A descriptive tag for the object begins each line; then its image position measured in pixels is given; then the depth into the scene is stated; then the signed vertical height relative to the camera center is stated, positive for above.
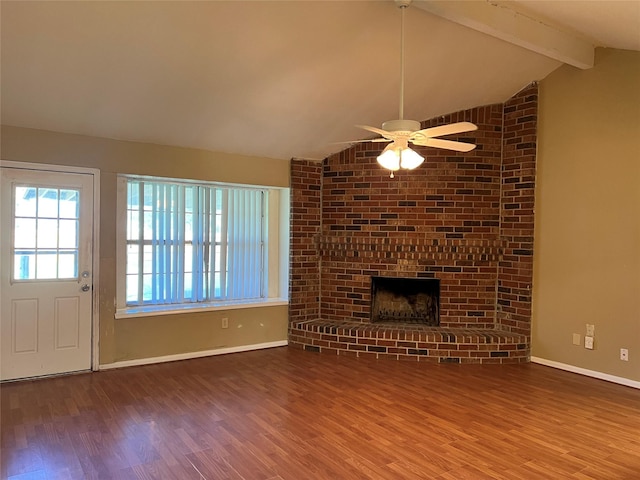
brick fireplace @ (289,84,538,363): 4.89 -0.03
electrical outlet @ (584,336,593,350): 4.34 -0.97
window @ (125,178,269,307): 4.65 -0.08
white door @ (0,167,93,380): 3.82 -0.35
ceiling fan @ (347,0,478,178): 2.64 +0.62
